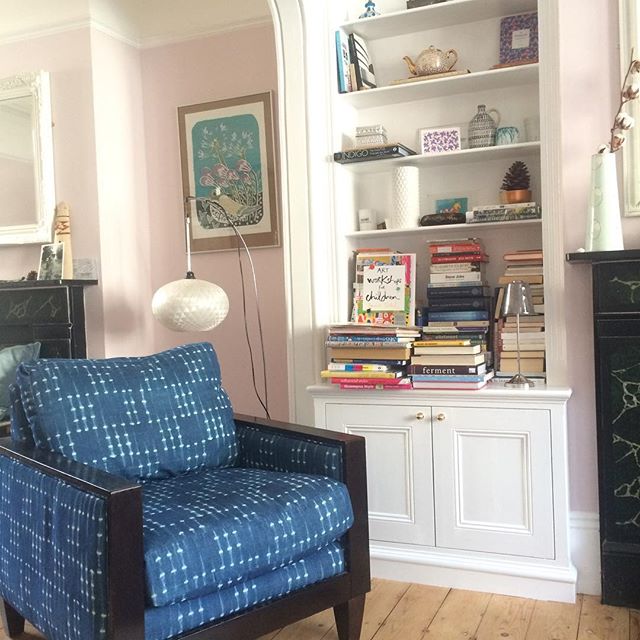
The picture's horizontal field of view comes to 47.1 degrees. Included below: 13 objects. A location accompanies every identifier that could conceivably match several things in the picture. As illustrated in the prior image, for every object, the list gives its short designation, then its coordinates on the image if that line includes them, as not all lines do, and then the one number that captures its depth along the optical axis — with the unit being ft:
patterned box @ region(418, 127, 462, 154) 9.35
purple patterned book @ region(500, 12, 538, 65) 8.87
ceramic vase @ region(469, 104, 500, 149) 9.12
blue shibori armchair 5.40
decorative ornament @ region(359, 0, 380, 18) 9.41
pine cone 8.98
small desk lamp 8.00
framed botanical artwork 11.31
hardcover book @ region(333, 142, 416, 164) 9.05
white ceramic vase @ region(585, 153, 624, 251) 7.66
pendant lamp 9.23
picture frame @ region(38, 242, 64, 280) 11.46
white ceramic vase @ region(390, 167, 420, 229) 9.42
